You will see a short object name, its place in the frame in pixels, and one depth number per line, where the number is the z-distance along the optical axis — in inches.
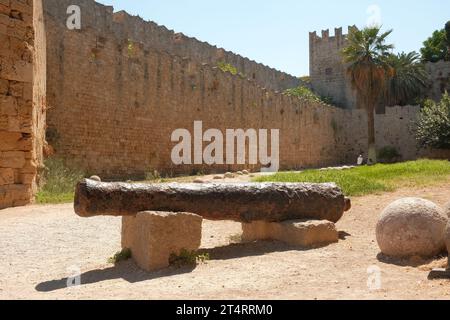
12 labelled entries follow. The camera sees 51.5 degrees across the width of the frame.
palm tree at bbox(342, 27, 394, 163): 1104.2
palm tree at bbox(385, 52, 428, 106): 1419.8
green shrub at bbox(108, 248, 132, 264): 218.7
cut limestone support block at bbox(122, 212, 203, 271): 195.9
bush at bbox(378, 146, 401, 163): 1238.3
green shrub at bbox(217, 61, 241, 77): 990.4
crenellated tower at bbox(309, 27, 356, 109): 1553.9
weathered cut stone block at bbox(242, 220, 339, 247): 231.5
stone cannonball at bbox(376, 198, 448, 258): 200.5
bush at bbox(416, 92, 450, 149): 1007.6
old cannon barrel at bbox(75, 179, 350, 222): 198.7
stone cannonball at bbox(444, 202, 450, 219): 217.1
